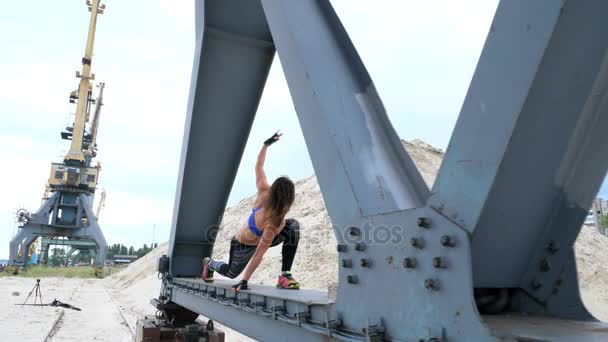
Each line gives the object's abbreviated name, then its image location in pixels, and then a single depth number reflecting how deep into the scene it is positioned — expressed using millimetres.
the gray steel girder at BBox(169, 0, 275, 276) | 4477
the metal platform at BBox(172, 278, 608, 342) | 1145
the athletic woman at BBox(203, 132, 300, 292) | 3279
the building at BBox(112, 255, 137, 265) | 81869
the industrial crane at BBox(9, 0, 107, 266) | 38000
